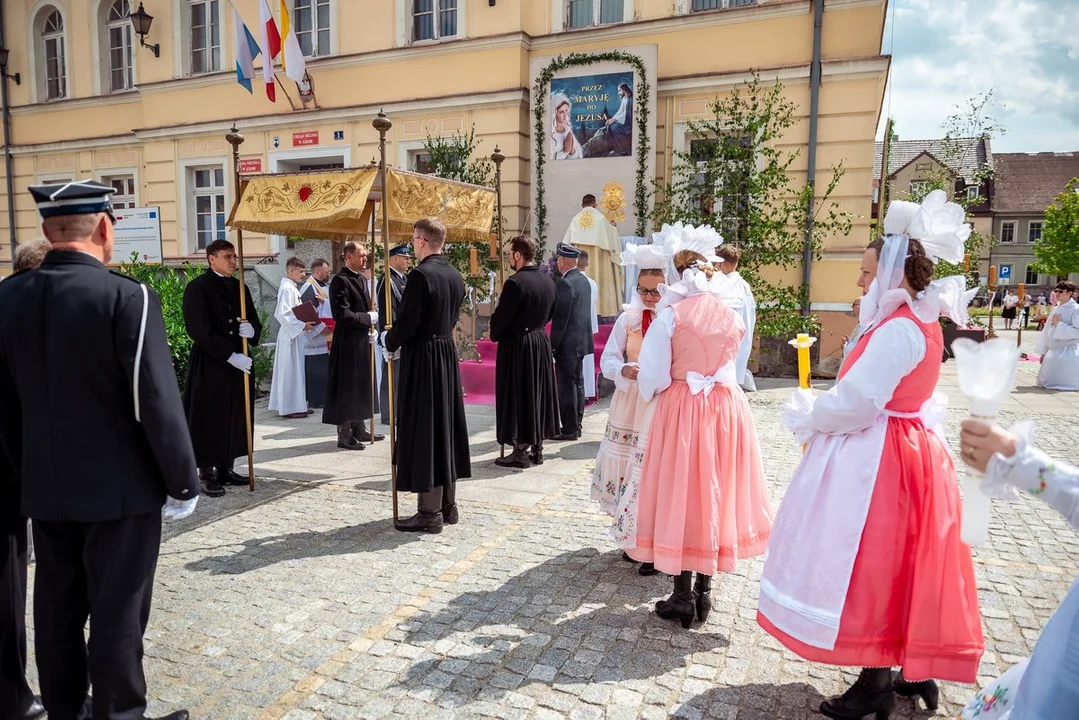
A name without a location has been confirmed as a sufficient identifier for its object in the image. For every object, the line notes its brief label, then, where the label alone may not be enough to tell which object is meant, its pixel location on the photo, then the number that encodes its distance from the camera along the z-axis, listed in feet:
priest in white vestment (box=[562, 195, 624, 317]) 37.29
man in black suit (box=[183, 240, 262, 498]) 19.06
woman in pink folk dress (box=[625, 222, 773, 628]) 11.62
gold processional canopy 17.10
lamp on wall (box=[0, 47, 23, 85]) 58.39
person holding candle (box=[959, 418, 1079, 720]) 5.39
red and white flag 41.91
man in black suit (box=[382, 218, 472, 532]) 16.21
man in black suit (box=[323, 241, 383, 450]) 24.40
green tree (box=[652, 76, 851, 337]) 36.35
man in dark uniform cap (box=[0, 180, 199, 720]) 8.18
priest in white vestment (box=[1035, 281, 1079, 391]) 38.75
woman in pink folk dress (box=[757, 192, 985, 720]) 8.70
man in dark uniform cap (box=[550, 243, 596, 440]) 25.57
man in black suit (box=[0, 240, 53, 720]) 8.86
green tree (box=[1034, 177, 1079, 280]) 124.67
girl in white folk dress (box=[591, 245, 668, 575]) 14.25
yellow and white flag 42.16
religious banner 39.73
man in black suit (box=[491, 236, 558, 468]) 21.93
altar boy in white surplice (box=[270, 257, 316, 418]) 29.19
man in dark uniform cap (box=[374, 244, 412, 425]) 25.48
